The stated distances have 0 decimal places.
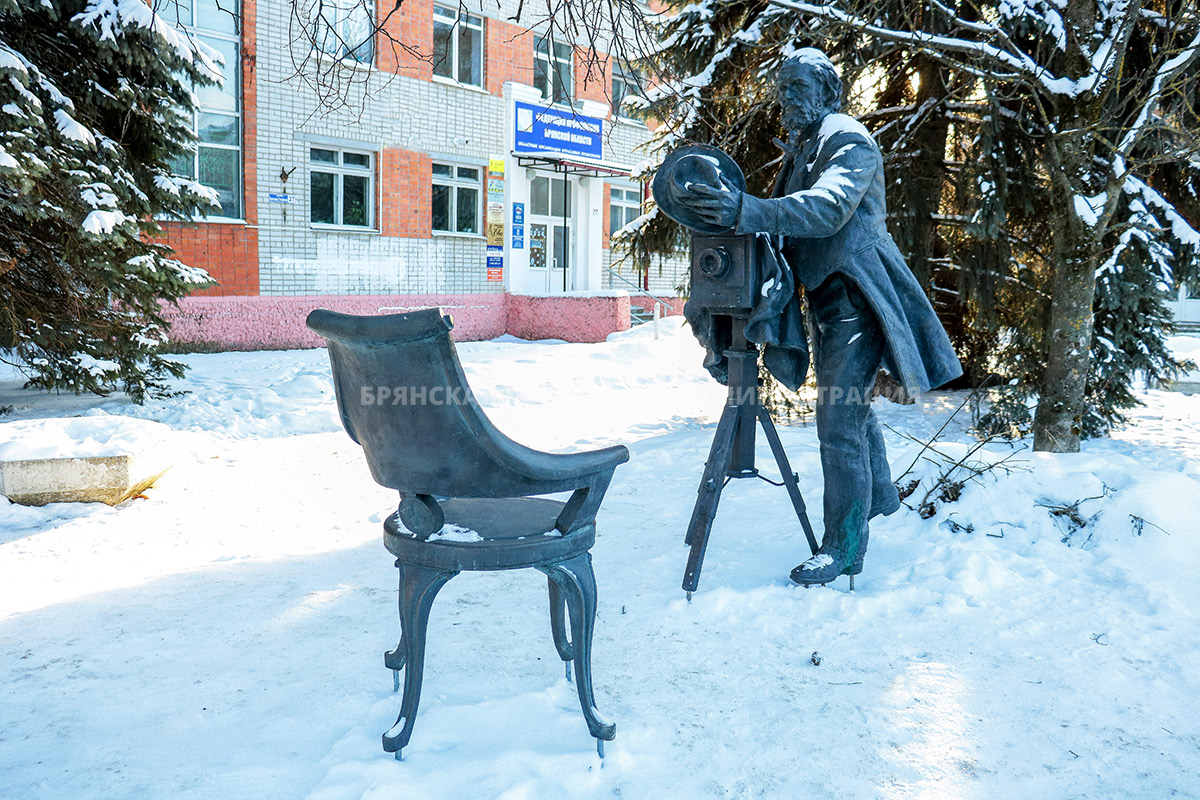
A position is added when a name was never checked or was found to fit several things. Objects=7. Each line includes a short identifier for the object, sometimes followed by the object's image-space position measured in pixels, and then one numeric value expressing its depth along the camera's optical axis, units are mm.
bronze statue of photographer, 3133
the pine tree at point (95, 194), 6406
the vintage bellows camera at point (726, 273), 3223
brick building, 13703
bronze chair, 1994
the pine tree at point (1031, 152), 5594
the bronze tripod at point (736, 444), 3410
